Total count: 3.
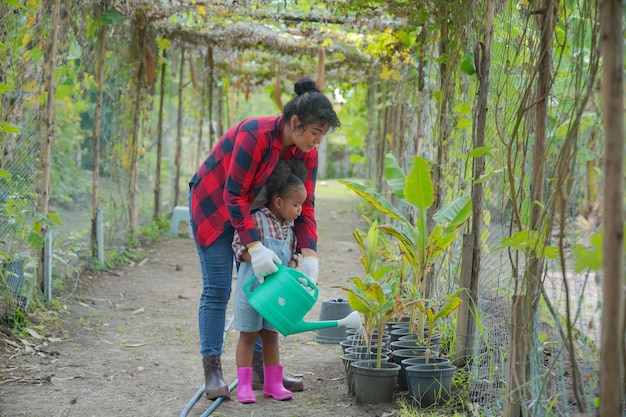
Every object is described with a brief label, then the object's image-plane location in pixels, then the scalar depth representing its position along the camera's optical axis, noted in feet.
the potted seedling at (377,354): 12.23
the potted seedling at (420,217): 12.36
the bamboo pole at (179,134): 37.19
